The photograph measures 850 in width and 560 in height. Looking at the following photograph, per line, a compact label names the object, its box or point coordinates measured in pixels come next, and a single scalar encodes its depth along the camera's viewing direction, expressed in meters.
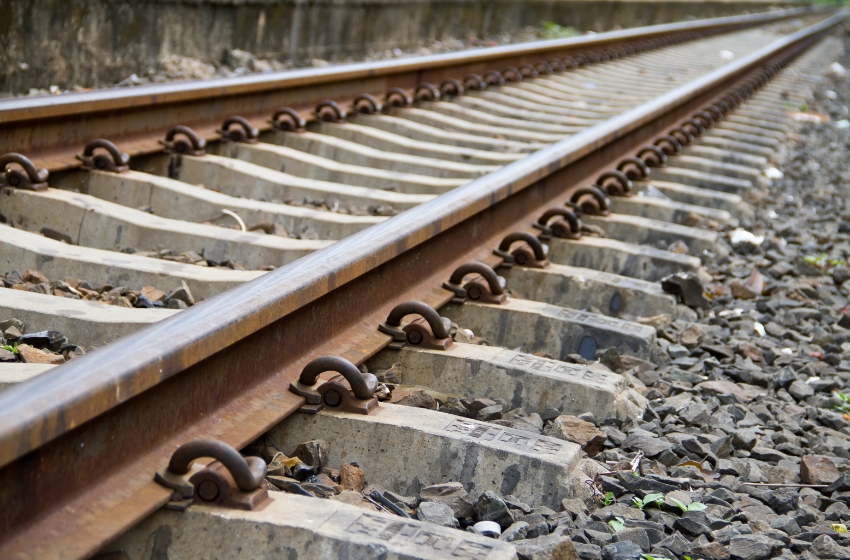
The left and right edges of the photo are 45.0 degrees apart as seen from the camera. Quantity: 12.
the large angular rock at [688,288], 3.62
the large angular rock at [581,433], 2.39
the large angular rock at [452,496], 2.04
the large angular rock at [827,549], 2.07
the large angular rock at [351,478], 2.08
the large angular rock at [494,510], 2.01
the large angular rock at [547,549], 1.81
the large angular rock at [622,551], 1.92
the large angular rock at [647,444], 2.44
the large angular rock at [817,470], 2.45
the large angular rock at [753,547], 2.03
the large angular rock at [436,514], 1.97
